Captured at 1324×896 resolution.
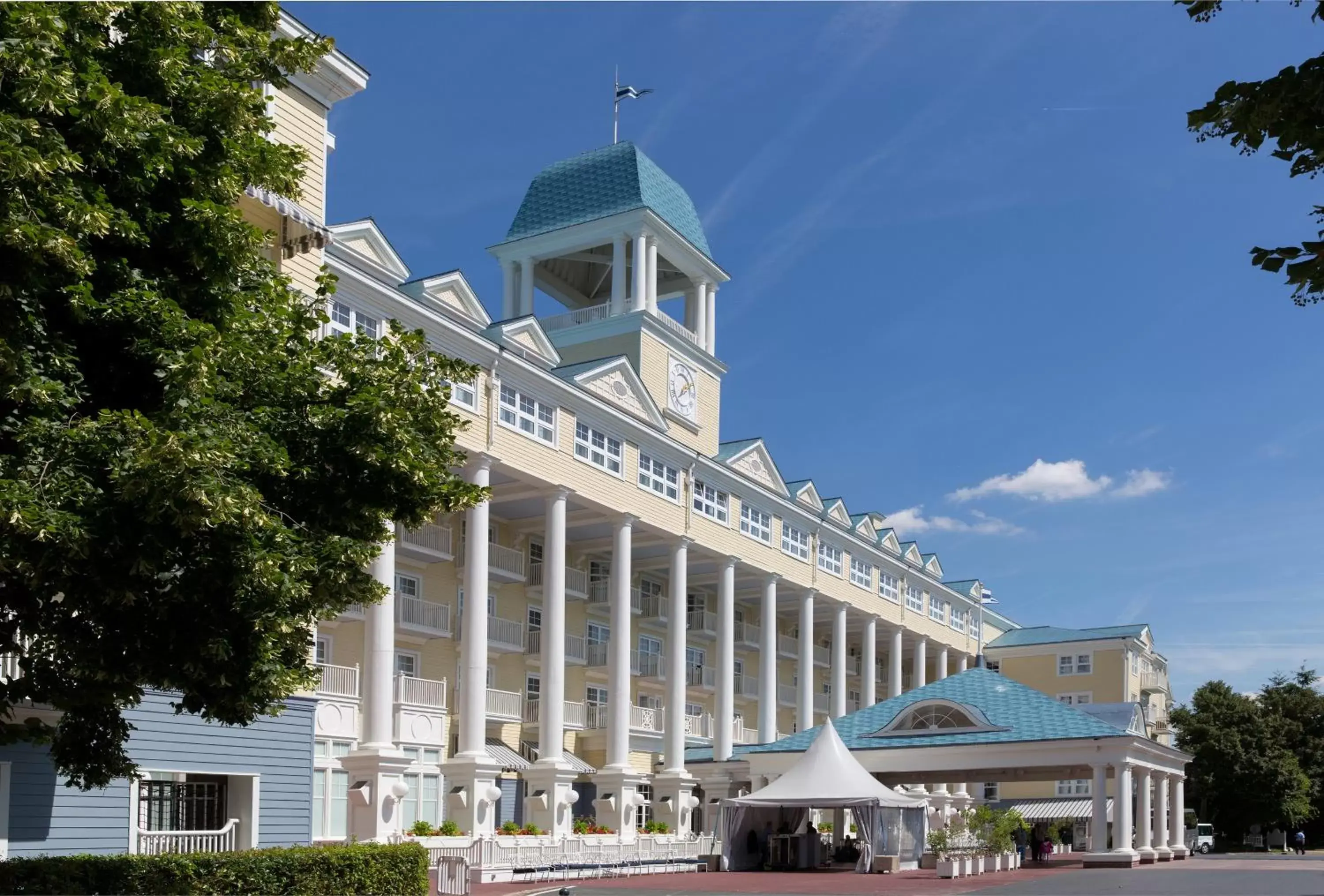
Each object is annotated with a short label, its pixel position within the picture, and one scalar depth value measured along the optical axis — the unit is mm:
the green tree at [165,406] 13188
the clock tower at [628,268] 52594
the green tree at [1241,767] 76312
